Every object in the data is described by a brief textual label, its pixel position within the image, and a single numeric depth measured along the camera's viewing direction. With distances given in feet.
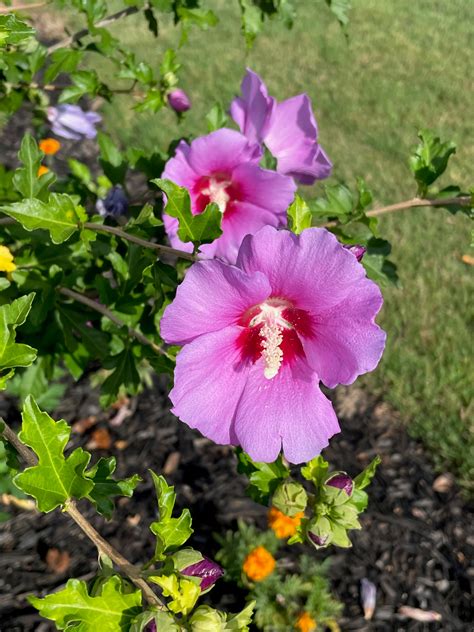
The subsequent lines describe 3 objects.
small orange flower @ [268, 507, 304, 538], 1.47
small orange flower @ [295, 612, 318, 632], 1.51
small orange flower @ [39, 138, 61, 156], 3.11
